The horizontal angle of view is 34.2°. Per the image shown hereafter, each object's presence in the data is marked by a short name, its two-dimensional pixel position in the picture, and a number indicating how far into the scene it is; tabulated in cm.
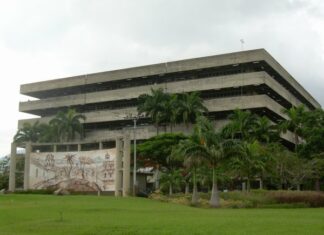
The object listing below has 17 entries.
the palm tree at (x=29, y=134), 8594
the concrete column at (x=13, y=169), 6397
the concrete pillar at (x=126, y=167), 5688
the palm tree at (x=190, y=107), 7444
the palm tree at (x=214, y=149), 4294
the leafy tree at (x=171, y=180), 5394
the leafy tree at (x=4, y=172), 7406
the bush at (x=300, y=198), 4491
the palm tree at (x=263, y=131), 6956
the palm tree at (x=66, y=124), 8025
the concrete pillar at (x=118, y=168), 5775
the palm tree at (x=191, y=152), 4300
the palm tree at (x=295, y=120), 7094
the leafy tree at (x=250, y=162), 4778
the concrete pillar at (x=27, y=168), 6334
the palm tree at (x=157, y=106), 7612
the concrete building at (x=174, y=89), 7762
